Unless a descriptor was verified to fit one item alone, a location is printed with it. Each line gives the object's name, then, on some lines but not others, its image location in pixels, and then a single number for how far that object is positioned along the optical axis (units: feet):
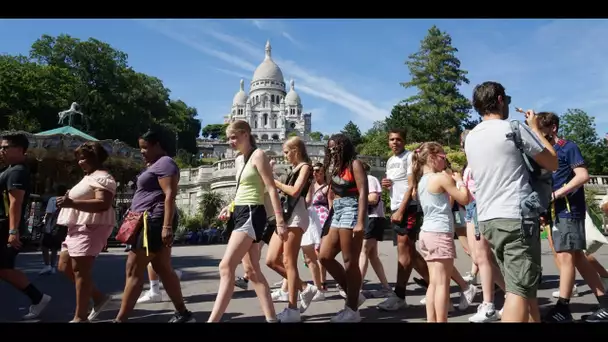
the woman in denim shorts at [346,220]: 14.35
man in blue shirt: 13.98
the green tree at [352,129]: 254.55
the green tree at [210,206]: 101.35
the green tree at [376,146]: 146.10
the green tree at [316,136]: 382.53
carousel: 65.82
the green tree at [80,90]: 141.69
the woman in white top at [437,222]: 12.30
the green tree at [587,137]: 160.76
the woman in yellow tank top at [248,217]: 12.93
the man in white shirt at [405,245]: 16.07
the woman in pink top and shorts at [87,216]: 14.14
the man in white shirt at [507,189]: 9.65
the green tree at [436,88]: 142.61
